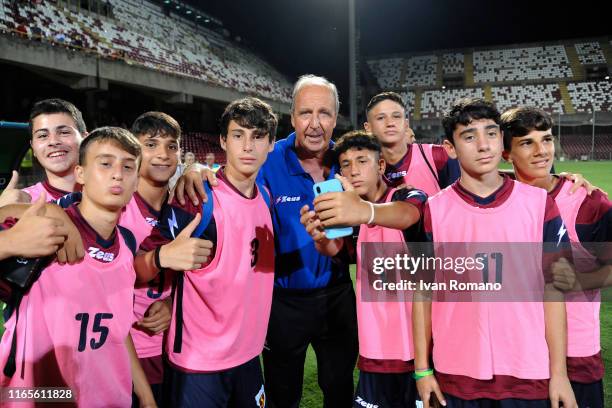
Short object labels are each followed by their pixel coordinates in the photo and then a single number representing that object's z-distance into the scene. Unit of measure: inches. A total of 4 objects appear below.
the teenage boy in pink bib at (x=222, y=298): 84.0
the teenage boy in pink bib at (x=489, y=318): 74.4
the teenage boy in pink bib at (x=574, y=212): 85.6
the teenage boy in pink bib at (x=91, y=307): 69.9
